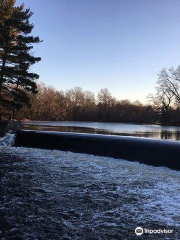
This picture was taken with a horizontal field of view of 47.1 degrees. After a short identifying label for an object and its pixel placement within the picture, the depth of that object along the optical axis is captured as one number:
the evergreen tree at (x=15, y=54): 16.94
